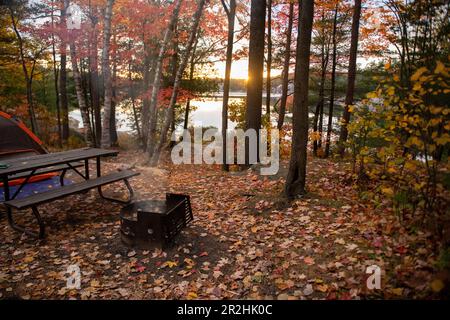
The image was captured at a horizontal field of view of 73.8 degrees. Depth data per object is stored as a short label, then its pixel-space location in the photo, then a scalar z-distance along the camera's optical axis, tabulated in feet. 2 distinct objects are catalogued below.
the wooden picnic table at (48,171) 17.35
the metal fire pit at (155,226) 15.72
